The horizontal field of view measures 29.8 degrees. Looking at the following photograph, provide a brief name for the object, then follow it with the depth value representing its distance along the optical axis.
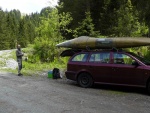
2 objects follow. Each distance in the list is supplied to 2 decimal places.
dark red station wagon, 11.67
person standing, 17.70
